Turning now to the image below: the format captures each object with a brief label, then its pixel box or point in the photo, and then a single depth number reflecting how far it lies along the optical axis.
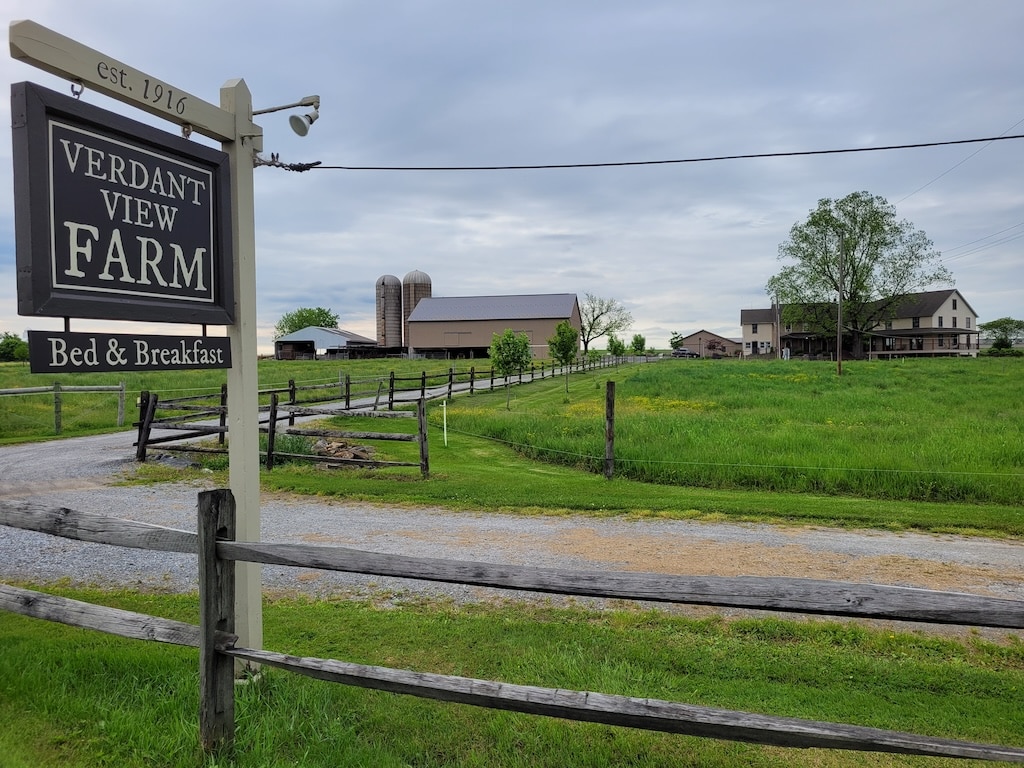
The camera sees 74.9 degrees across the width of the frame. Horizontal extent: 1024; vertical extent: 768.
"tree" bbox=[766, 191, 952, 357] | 60.50
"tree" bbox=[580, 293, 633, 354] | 87.81
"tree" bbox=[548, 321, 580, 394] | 43.75
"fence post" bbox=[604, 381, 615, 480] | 12.12
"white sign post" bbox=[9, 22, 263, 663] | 3.77
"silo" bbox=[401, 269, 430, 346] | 84.75
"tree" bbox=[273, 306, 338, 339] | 125.38
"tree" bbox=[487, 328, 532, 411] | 30.31
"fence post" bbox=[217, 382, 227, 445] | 14.83
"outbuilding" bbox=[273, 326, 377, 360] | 78.06
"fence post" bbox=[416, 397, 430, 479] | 12.09
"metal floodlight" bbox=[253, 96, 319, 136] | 4.77
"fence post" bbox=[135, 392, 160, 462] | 13.83
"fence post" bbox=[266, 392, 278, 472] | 13.28
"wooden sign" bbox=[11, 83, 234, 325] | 2.91
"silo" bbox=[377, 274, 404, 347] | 84.00
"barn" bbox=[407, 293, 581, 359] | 73.25
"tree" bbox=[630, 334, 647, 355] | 91.18
